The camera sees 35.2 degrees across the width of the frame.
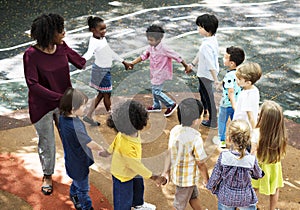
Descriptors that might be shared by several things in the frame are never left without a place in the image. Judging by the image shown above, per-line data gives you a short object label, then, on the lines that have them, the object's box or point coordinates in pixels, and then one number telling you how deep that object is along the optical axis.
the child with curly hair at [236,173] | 4.42
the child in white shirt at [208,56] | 6.70
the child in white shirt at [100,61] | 6.79
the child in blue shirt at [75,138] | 4.81
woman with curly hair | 5.15
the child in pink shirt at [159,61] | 7.07
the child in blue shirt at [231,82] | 6.05
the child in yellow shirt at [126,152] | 4.53
